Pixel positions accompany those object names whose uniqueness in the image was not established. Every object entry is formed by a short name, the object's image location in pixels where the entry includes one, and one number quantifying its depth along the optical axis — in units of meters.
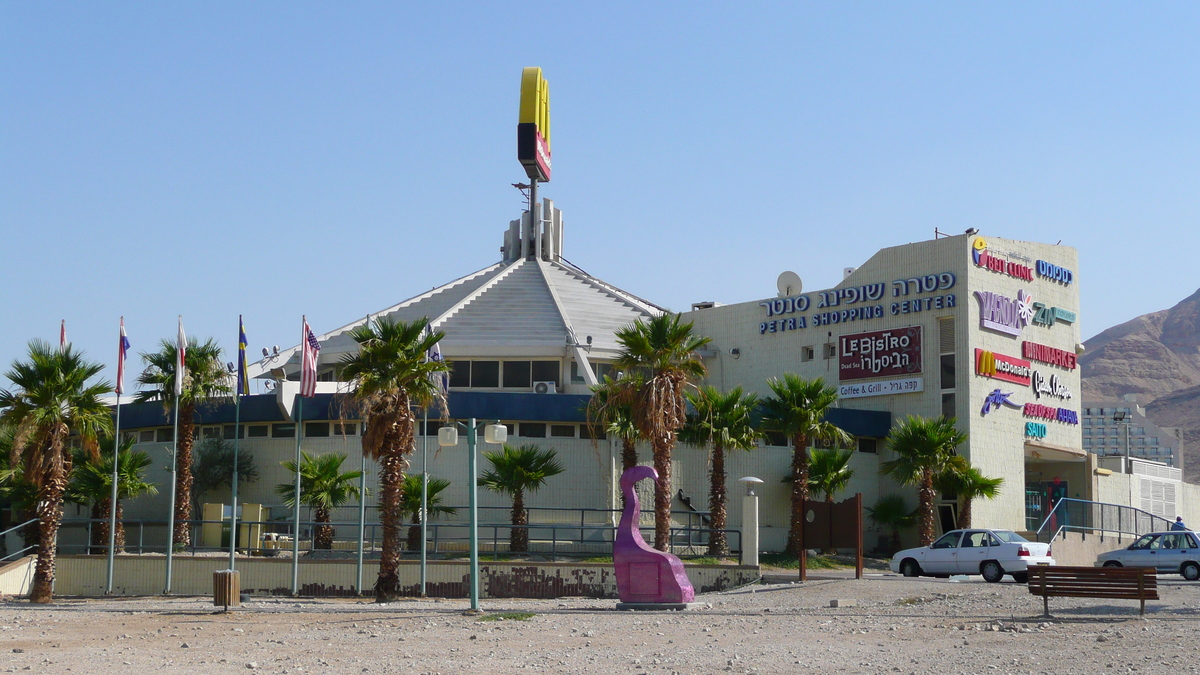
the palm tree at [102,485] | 39.41
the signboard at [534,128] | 67.75
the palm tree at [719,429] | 40.09
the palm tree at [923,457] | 42.66
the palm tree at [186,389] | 39.88
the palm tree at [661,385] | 36.62
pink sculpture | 25.41
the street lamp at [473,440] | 25.91
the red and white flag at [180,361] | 34.59
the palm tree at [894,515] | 46.09
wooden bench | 20.61
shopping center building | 44.28
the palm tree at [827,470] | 42.88
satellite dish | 52.25
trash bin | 26.17
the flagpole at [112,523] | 34.16
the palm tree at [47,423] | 32.88
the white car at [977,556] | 33.00
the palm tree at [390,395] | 30.83
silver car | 34.94
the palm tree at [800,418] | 41.69
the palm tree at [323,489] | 38.41
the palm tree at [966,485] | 43.59
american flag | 32.62
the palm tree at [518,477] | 38.94
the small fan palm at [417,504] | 37.99
